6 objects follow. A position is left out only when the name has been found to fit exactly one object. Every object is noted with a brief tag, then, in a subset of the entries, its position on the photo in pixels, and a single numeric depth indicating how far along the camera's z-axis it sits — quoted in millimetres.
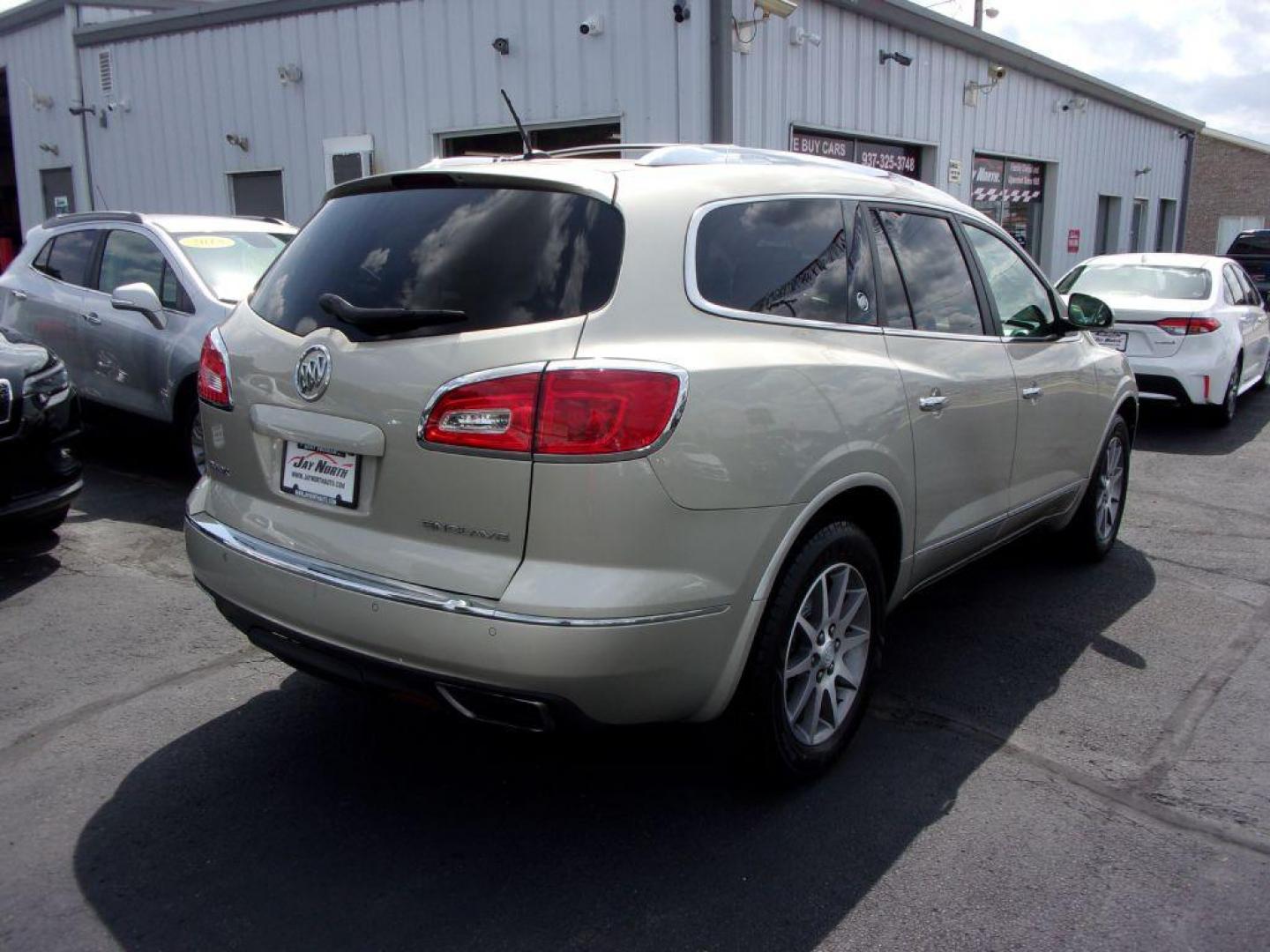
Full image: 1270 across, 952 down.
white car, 8828
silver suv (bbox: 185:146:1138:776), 2471
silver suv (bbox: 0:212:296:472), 6426
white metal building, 10031
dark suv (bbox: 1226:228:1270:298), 18672
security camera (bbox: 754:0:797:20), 9297
